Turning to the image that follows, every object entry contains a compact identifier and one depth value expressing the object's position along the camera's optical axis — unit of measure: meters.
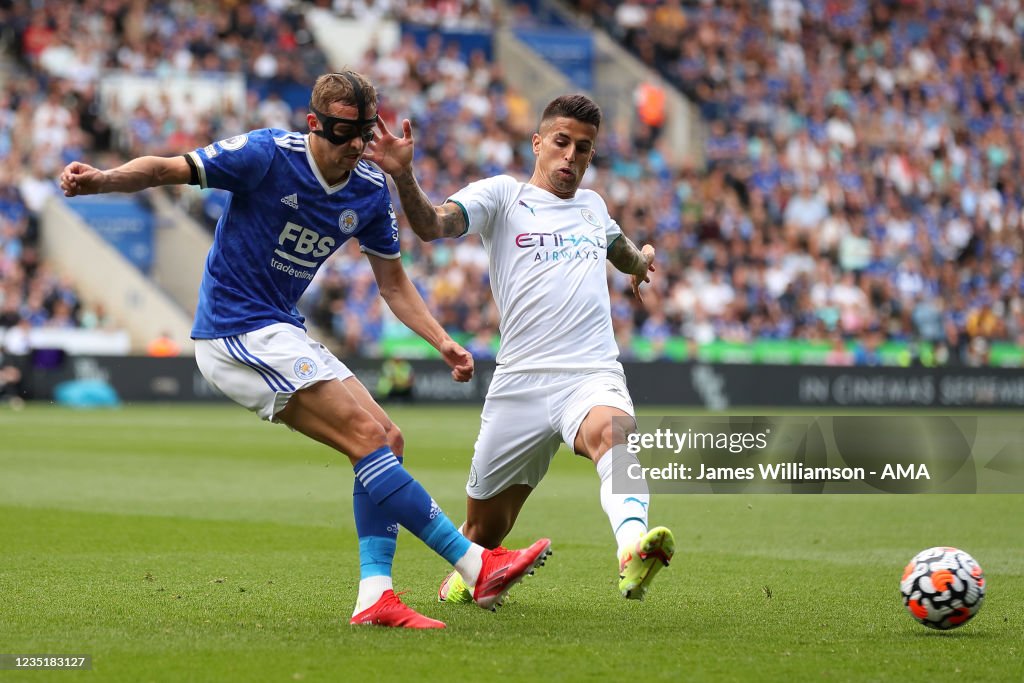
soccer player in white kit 14.00
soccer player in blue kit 12.94
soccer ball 13.16
